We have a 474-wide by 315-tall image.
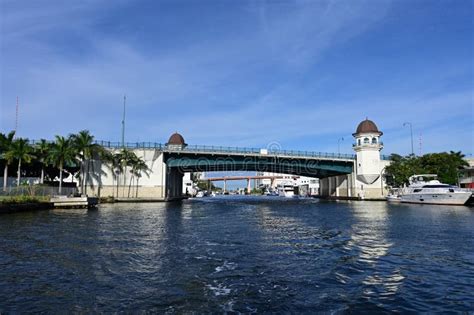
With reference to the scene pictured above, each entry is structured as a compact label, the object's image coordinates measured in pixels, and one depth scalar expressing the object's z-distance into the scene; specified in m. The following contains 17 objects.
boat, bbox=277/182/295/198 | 177.00
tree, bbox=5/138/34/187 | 60.00
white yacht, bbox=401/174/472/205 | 61.67
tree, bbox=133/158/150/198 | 80.75
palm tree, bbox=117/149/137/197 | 79.38
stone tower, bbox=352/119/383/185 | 91.50
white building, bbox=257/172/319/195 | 160.50
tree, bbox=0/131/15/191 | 61.16
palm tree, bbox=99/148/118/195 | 79.44
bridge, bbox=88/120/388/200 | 82.56
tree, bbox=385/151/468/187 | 84.31
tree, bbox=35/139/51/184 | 70.44
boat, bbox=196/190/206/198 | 178.93
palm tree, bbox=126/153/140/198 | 79.81
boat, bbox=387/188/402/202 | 79.64
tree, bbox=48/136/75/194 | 68.31
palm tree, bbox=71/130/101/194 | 73.88
